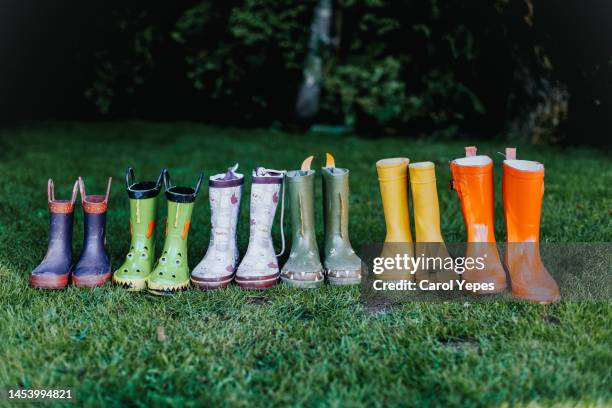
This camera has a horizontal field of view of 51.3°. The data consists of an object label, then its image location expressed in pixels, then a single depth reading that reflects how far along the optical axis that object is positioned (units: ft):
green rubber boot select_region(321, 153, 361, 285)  9.11
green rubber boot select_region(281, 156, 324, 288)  9.05
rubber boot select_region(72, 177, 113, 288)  8.98
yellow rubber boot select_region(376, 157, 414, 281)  8.99
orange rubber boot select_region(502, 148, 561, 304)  8.38
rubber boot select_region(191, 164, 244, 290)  8.98
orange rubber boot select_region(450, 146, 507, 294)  8.60
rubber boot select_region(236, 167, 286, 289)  9.06
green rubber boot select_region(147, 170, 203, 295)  8.89
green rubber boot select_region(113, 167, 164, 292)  8.96
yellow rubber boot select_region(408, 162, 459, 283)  8.86
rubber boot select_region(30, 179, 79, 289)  8.95
